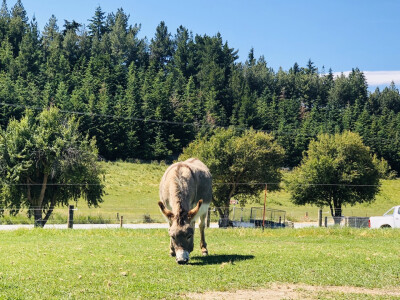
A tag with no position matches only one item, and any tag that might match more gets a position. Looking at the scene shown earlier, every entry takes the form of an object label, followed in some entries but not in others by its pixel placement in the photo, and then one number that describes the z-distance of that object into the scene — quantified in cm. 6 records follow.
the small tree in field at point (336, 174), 4950
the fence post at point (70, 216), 2403
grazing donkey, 1012
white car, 2484
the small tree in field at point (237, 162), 4425
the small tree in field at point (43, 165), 3538
